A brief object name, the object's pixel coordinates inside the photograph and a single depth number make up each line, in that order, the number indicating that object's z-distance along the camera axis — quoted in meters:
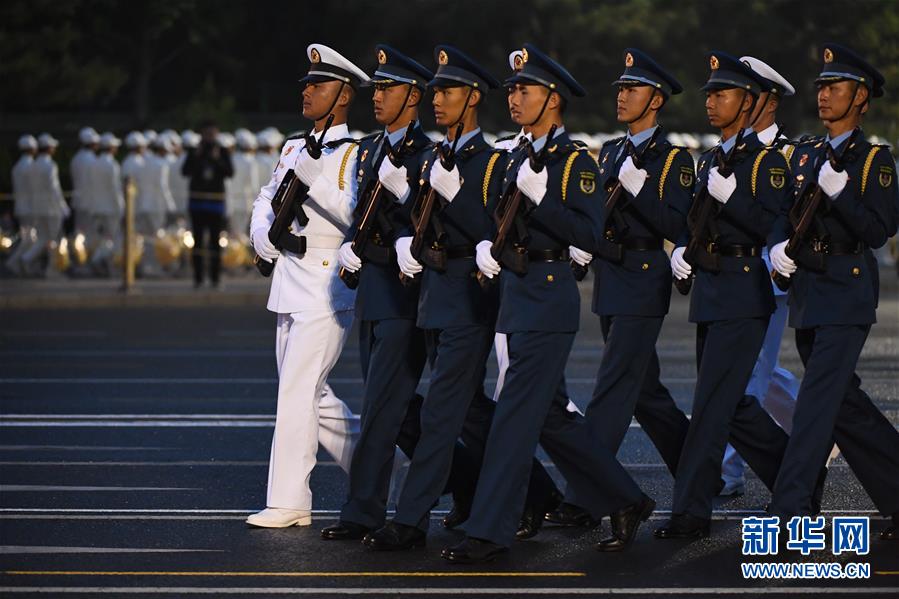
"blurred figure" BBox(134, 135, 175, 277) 50.50
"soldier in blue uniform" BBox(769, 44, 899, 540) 16.59
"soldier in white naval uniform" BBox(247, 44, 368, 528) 17.33
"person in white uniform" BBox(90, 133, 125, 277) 50.66
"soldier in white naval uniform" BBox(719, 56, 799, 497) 19.02
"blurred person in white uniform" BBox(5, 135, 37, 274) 49.81
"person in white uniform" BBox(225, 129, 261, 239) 51.97
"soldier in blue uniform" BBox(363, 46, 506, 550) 16.30
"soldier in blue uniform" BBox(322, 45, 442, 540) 16.78
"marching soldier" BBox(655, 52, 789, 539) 16.94
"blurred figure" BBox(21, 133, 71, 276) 49.69
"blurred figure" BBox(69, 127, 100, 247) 50.78
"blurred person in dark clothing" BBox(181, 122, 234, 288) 46.25
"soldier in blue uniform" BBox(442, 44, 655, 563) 15.75
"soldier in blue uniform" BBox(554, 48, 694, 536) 17.45
